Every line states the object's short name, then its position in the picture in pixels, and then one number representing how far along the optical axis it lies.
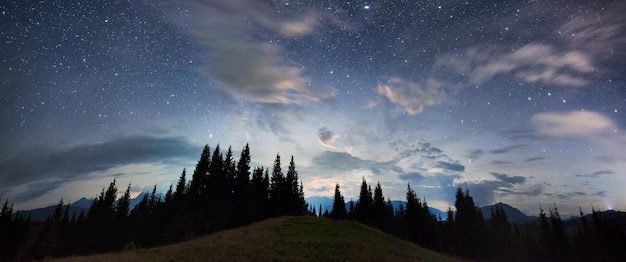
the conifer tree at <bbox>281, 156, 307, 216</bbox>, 77.62
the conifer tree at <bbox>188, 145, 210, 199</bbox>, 68.09
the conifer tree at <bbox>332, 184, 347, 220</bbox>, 95.20
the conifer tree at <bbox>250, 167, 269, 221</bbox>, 71.57
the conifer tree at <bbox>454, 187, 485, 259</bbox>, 78.50
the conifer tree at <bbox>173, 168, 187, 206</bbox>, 73.81
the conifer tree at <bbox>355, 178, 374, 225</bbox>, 86.12
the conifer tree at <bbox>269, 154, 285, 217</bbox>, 75.38
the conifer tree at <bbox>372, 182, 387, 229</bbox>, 85.25
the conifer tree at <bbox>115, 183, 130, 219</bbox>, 77.79
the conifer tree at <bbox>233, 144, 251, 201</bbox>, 70.81
